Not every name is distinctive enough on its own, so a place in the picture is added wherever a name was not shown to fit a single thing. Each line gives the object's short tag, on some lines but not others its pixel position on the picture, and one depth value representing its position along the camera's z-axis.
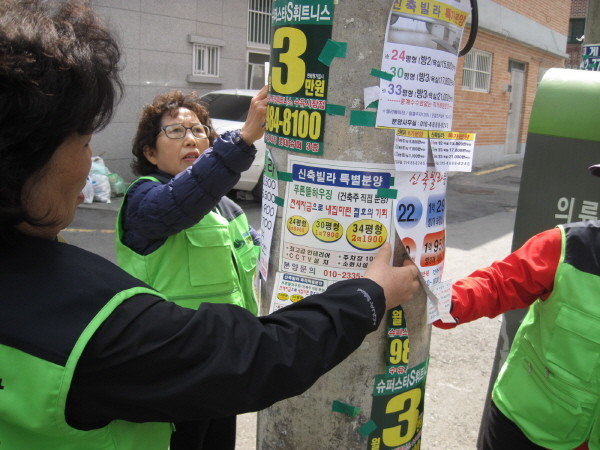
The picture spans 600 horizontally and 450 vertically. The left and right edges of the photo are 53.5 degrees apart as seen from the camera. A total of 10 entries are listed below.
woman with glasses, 2.27
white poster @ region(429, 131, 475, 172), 1.70
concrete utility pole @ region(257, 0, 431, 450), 1.60
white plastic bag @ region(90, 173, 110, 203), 9.24
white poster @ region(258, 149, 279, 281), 1.82
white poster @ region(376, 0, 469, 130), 1.60
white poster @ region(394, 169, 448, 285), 1.68
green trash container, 2.52
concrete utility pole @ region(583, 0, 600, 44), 4.70
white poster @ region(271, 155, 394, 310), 1.65
